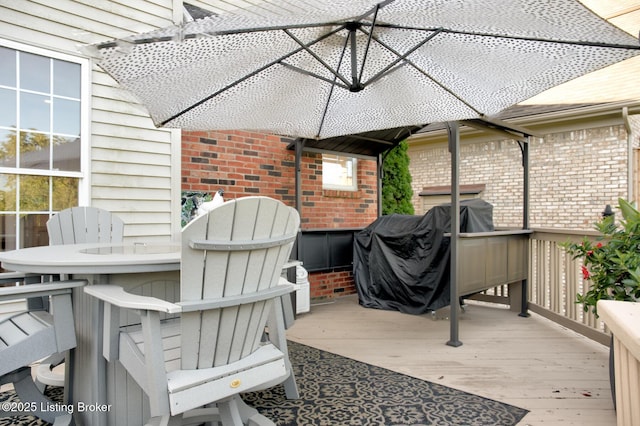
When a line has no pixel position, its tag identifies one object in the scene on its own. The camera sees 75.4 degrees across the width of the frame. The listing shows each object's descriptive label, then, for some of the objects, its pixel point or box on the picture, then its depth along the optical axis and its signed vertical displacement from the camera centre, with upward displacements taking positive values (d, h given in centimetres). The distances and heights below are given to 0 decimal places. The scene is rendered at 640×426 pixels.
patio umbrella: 204 +94
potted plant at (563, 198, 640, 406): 230 -27
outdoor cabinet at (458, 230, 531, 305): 389 -48
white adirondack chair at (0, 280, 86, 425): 172 -55
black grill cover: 445 -52
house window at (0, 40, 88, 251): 313 +59
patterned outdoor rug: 223 -112
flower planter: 76 -30
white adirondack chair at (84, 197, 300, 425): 148 -40
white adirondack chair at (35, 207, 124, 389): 277 -13
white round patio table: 178 -49
